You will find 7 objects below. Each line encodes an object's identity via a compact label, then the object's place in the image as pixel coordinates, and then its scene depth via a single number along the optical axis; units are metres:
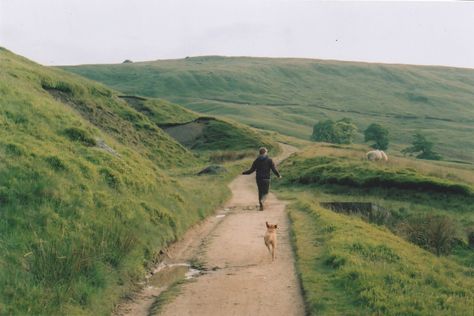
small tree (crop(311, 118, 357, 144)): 117.06
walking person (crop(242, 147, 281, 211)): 21.66
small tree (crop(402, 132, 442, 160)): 111.15
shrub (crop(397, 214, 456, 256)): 21.48
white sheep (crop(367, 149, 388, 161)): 46.62
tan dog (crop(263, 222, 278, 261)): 13.48
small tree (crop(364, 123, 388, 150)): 122.31
